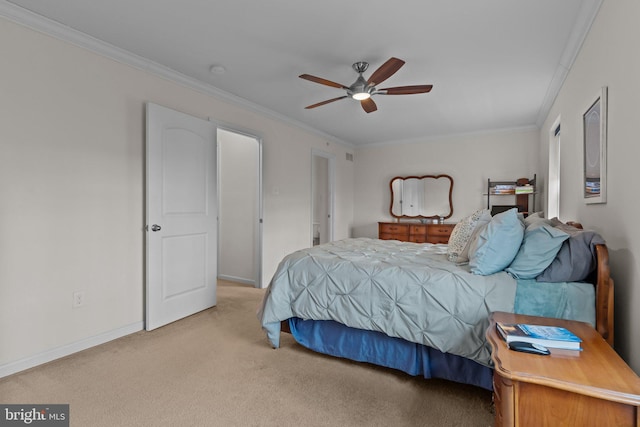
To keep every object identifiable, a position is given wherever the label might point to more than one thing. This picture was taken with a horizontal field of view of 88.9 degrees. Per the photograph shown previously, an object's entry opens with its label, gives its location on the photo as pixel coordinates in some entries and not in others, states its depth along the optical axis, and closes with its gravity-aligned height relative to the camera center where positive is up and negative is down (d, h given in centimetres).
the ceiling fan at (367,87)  265 +108
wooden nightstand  100 -55
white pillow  253 -17
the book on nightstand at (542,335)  125 -50
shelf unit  499 +30
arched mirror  582 +28
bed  176 -52
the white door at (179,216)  298 -5
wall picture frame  187 +40
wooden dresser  554 -36
